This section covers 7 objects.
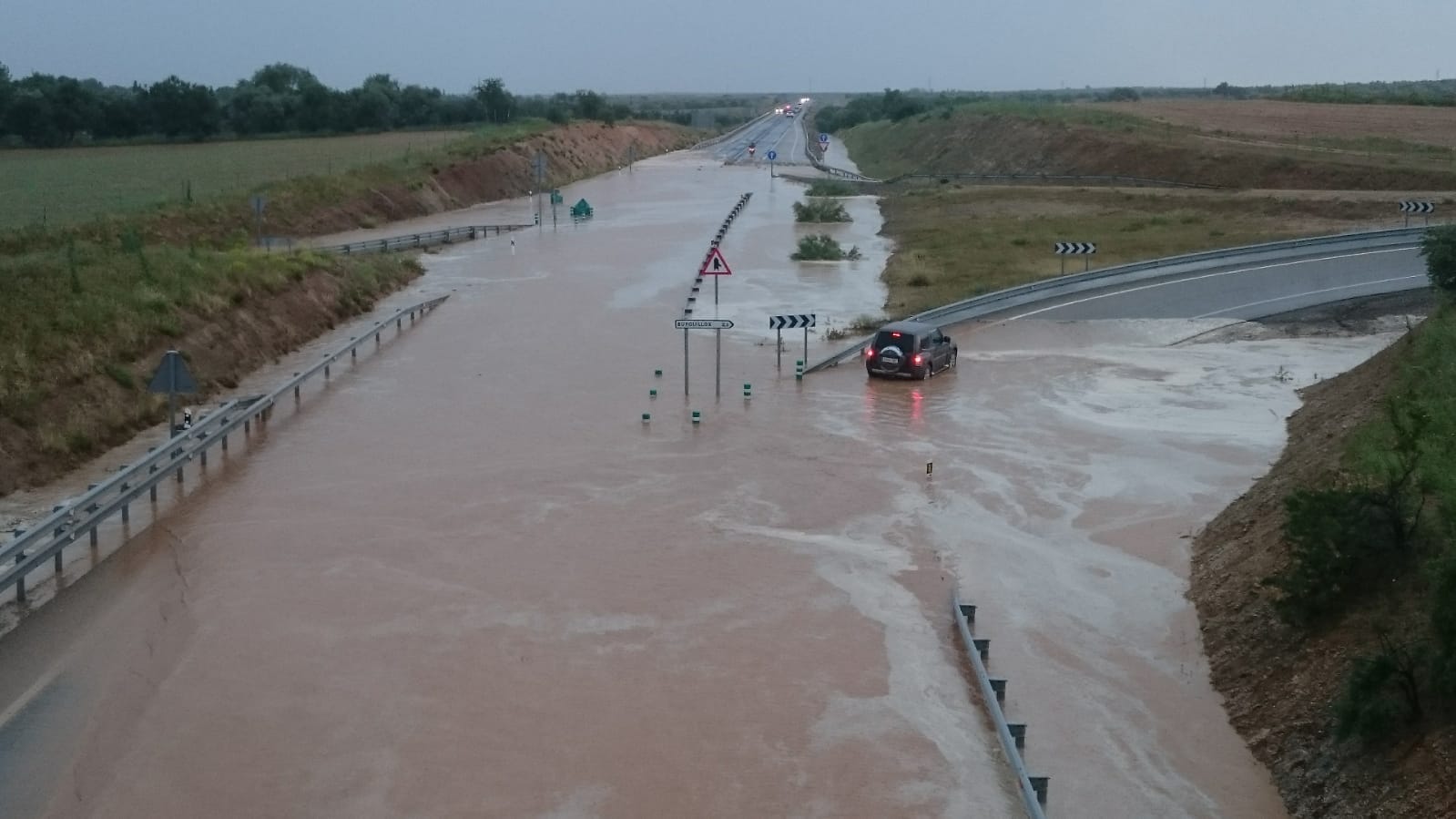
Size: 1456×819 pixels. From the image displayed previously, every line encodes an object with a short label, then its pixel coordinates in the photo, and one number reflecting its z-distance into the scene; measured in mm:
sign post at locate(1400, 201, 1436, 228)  46781
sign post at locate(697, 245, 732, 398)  27794
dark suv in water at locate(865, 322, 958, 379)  28609
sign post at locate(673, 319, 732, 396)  25734
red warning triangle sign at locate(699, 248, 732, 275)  27828
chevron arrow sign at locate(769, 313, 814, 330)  28656
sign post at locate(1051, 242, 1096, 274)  39938
